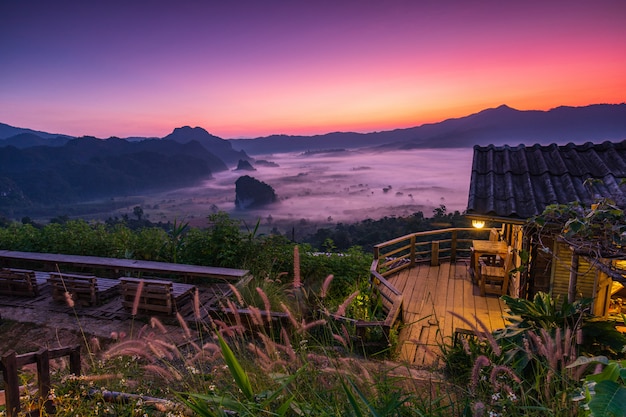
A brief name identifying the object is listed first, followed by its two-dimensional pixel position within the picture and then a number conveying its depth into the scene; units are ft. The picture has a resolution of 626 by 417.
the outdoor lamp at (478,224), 24.36
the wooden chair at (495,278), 22.63
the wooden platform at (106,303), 20.51
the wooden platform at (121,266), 22.45
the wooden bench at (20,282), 22.93
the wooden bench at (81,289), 21.11
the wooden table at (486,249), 24.73
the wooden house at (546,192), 17.39
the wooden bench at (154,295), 19.66
